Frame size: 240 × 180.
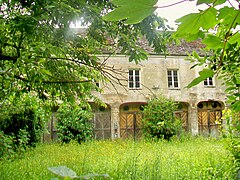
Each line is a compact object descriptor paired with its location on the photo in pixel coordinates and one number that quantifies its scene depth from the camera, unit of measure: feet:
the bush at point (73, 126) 42.00
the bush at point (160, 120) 43.50
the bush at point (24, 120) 22.61
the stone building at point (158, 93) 49.11
